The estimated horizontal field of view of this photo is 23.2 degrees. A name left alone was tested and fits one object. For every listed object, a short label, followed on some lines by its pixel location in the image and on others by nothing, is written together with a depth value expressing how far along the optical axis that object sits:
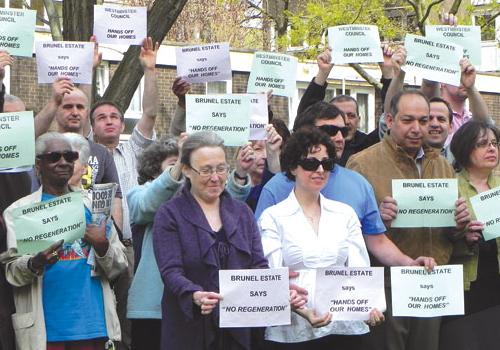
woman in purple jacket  6.88
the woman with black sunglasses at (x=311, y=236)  7.12
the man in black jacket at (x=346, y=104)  9.07
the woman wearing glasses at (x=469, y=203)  8.16
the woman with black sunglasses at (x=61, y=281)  7.13
